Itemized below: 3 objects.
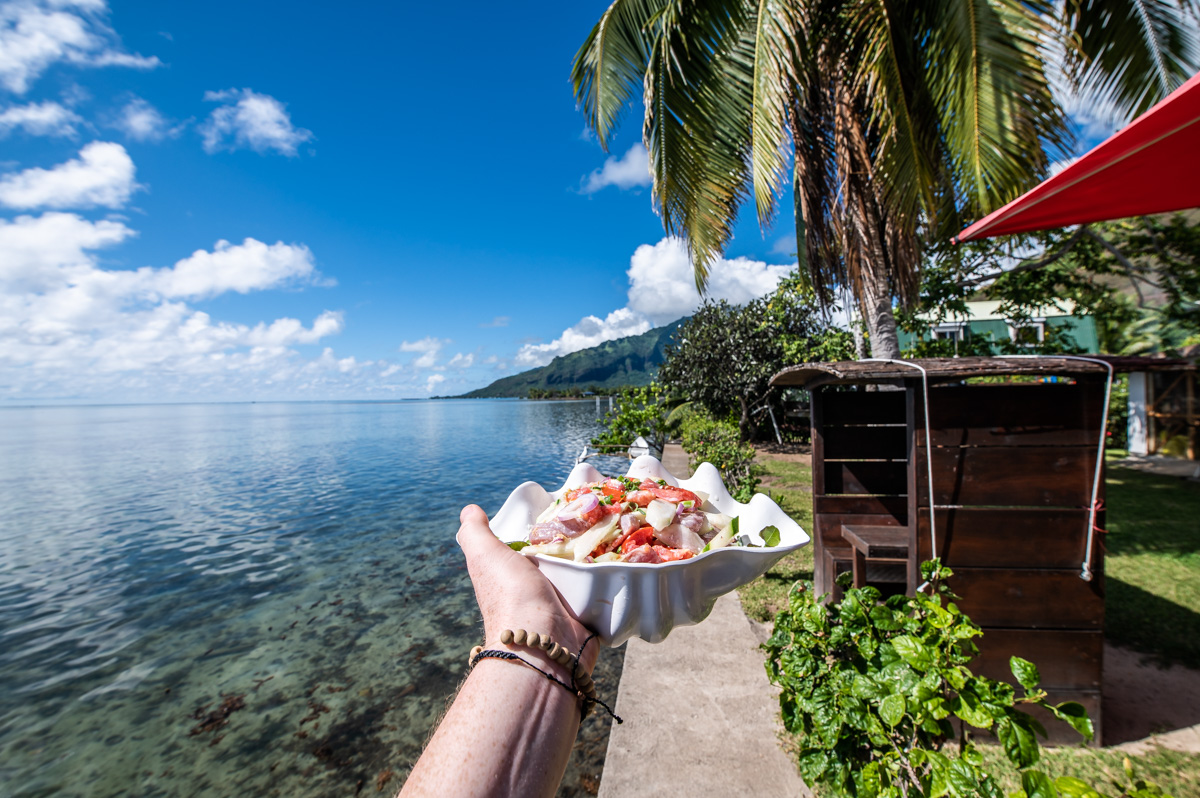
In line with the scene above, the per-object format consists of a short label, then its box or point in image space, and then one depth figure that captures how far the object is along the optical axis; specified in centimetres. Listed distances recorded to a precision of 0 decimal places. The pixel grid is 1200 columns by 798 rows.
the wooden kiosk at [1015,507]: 250
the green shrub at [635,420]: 1279
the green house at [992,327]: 1504
